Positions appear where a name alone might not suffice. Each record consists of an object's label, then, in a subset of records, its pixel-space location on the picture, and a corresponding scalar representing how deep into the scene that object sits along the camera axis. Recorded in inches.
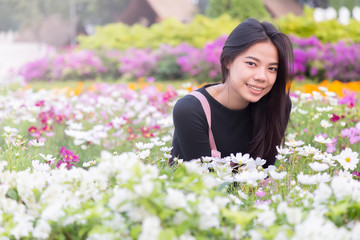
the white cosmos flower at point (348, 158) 74.9
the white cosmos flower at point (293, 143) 82.3
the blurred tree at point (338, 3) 807.1
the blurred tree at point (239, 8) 550.9
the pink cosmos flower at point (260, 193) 71.5
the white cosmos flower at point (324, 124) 118.5
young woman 94.7
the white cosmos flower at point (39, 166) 70.0
